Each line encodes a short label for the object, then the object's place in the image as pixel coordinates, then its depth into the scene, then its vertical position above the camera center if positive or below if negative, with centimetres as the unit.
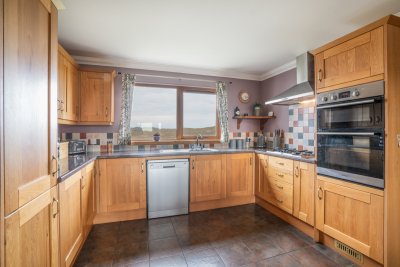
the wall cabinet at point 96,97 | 272 +50
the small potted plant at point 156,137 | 327 -7
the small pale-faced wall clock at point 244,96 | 379 +70
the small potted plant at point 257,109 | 376 +45
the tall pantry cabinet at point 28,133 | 87 +0
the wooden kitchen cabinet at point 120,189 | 254 -73
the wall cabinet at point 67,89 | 220 +54
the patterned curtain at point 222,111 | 358 +39
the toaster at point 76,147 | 264 -19
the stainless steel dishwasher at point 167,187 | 270 -76
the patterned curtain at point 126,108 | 307 +39
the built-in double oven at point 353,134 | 159 -1
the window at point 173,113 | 329 +35
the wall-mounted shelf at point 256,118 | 361 +28
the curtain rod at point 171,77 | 322 +94
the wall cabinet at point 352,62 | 161 +65
